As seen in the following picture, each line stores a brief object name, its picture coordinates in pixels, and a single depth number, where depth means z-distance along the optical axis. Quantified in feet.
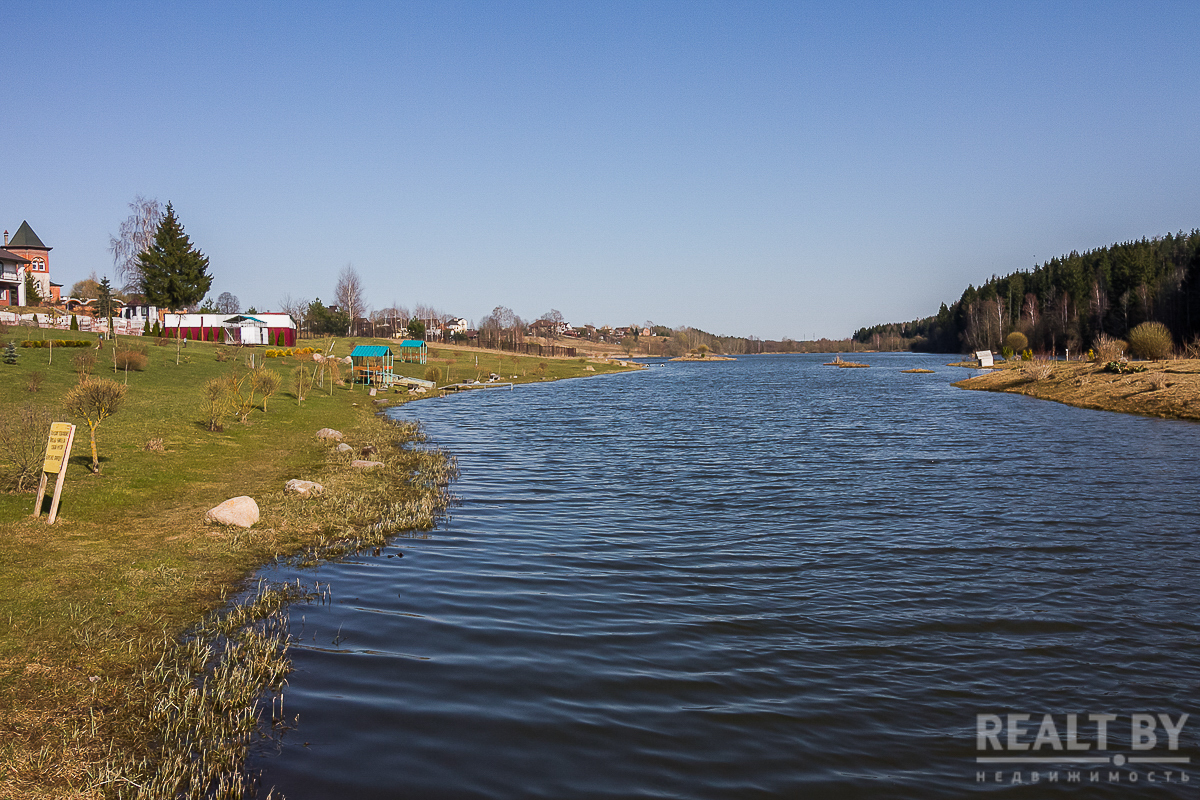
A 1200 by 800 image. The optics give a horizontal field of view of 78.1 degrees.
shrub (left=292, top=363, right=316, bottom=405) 137.47
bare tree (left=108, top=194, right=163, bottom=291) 305.94
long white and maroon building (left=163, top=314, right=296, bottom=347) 282.36
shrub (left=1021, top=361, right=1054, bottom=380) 186.19
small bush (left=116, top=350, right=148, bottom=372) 134.10
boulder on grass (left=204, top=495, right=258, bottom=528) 48.62
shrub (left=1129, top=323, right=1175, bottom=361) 184.85
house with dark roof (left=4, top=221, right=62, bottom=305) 352.57
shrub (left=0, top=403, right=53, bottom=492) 52.47
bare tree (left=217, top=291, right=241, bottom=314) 533.96
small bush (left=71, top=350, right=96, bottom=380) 116.98
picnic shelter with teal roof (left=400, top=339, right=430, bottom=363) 292.40
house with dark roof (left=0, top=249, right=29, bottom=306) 254.27
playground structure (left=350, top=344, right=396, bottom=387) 196.13
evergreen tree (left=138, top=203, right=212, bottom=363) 270.26
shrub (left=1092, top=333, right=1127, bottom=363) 176.86
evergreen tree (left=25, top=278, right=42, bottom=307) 282.97
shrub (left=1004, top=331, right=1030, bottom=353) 363.76
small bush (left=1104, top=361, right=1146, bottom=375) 154.71
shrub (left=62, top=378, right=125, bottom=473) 70.49
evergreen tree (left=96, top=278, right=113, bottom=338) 231.18
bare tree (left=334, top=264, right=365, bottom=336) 463.01
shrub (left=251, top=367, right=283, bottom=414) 119.03
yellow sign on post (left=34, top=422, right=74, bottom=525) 44.50
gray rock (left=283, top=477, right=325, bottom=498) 58.95
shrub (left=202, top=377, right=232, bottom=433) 90.48
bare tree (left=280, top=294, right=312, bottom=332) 446.36
